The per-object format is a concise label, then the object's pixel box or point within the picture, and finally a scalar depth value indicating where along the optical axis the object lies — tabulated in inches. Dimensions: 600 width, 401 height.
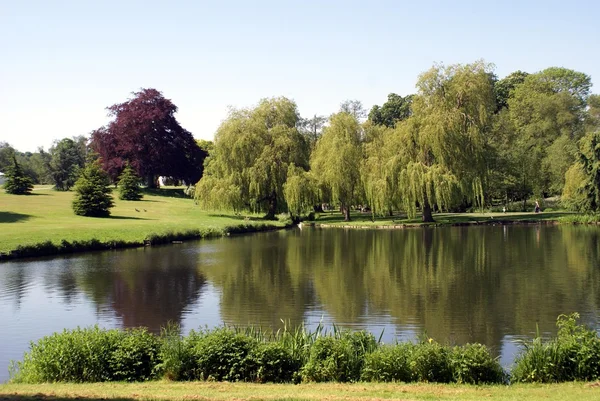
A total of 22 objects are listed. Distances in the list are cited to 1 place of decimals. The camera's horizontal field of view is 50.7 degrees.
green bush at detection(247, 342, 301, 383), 472.4
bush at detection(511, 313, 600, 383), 447.8
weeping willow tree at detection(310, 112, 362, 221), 2251.5
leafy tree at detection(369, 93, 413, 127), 4074.8
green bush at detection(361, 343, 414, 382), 458.9
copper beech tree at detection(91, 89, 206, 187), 3006.9
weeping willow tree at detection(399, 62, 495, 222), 2022.6
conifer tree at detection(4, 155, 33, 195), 2426.2
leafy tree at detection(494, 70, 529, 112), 3732.8
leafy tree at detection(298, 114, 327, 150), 3339.1
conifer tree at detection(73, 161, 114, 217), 2032.5
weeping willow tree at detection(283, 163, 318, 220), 2217.0
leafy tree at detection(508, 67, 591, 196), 2628.0
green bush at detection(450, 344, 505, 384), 449.1
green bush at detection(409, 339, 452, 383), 454.6
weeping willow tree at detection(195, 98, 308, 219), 2260.1
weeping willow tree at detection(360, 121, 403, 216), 2080.5
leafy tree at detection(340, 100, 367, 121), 3545.8
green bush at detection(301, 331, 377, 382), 467.8
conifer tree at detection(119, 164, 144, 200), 2628.0
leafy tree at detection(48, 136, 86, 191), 3120.3
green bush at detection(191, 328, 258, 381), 474.3
